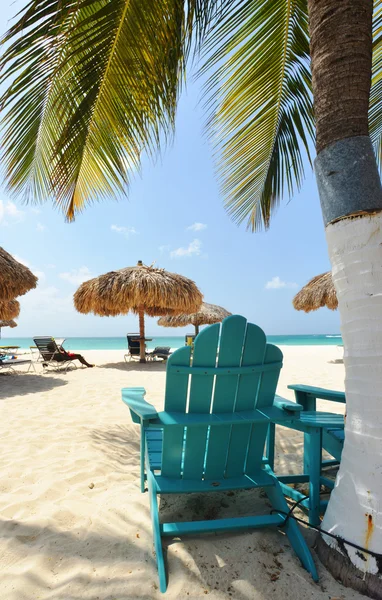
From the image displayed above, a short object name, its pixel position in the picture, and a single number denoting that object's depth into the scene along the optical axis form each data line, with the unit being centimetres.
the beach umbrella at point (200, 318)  1524
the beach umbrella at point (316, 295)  1123
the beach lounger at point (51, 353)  813
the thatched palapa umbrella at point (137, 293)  894
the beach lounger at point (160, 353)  1019
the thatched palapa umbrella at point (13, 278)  667
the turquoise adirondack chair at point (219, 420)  151
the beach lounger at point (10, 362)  717
